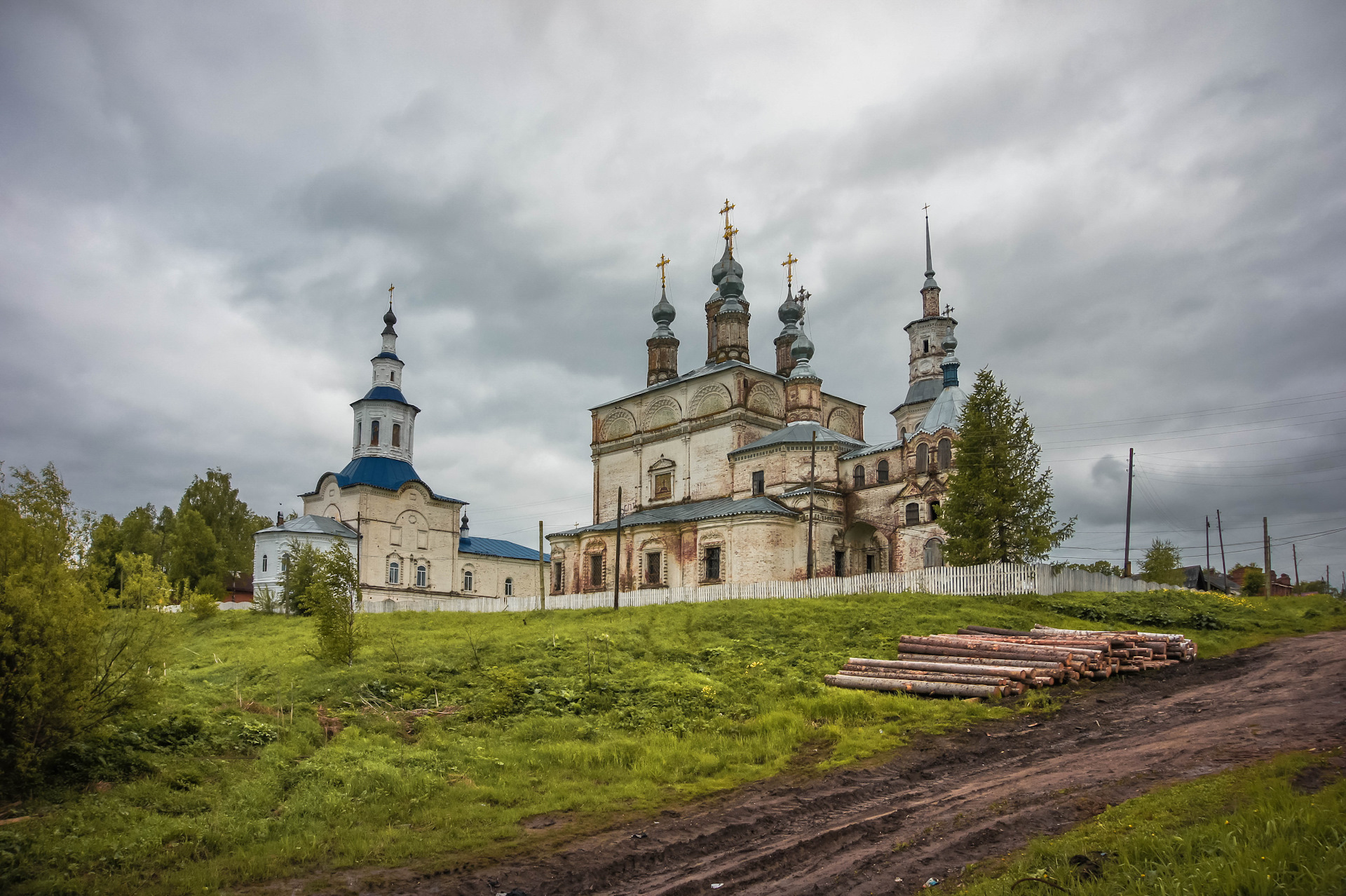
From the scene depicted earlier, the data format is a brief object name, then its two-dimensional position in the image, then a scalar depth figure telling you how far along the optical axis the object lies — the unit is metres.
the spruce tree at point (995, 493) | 26.03
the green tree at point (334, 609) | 16.59
